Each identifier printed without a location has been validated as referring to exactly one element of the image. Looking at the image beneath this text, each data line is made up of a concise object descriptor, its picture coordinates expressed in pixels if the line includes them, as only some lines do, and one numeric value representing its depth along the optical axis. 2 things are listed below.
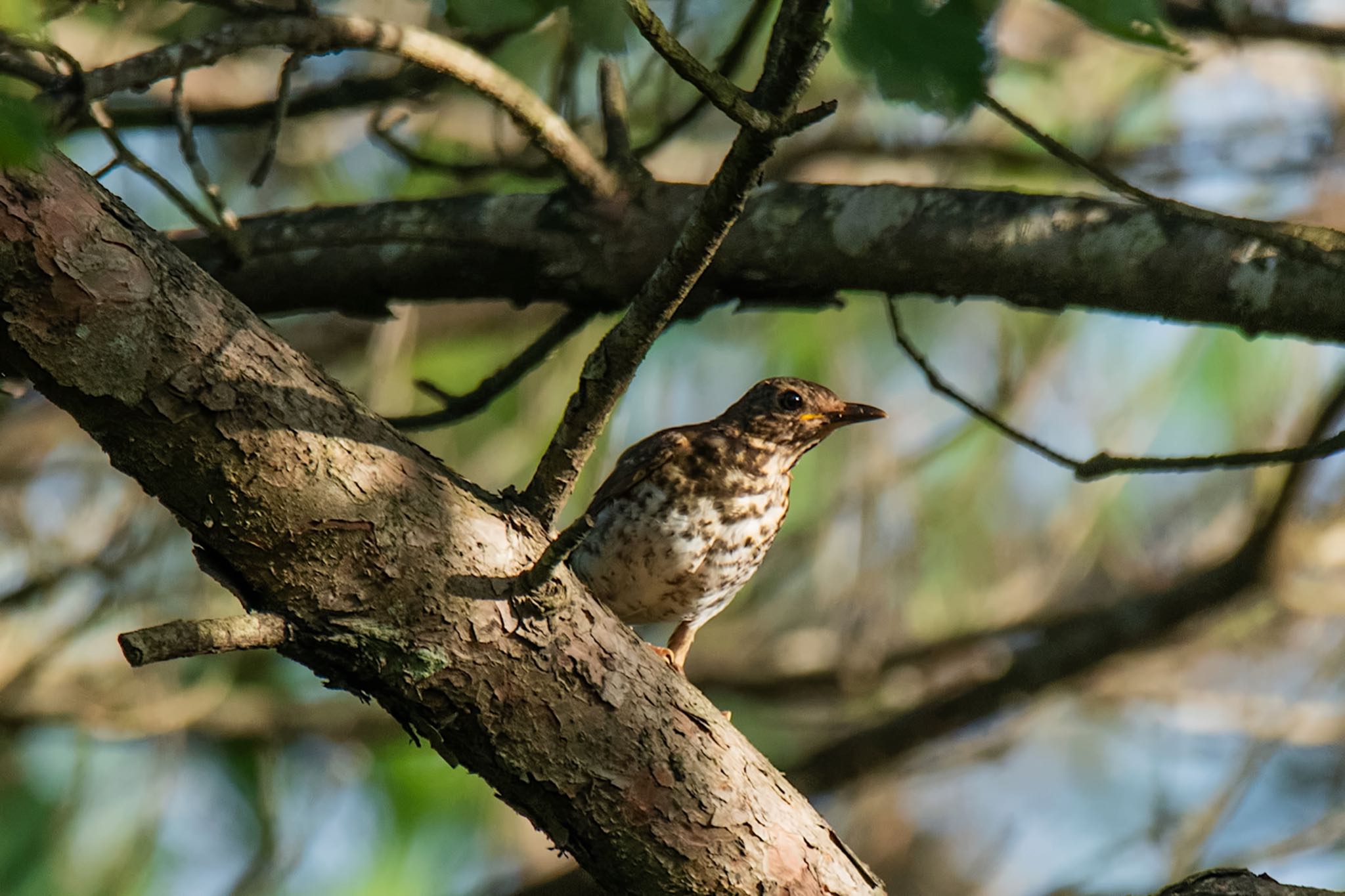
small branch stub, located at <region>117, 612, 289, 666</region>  3.98
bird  8.28
